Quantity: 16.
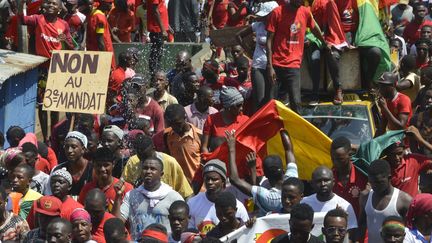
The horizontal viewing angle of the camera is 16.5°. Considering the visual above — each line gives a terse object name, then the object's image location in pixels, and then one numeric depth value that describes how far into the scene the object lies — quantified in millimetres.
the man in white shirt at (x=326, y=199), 12789
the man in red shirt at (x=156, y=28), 22312
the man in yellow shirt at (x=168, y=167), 14086
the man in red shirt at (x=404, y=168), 13508
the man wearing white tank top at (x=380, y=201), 12719
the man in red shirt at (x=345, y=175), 13391
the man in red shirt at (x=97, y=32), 20719
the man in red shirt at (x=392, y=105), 15391
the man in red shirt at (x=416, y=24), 22672
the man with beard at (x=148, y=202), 13297
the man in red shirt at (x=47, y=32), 19594
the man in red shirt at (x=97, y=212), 12945
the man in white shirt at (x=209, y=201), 13029
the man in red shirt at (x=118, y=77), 19125
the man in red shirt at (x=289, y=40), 16547
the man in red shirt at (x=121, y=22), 22859
